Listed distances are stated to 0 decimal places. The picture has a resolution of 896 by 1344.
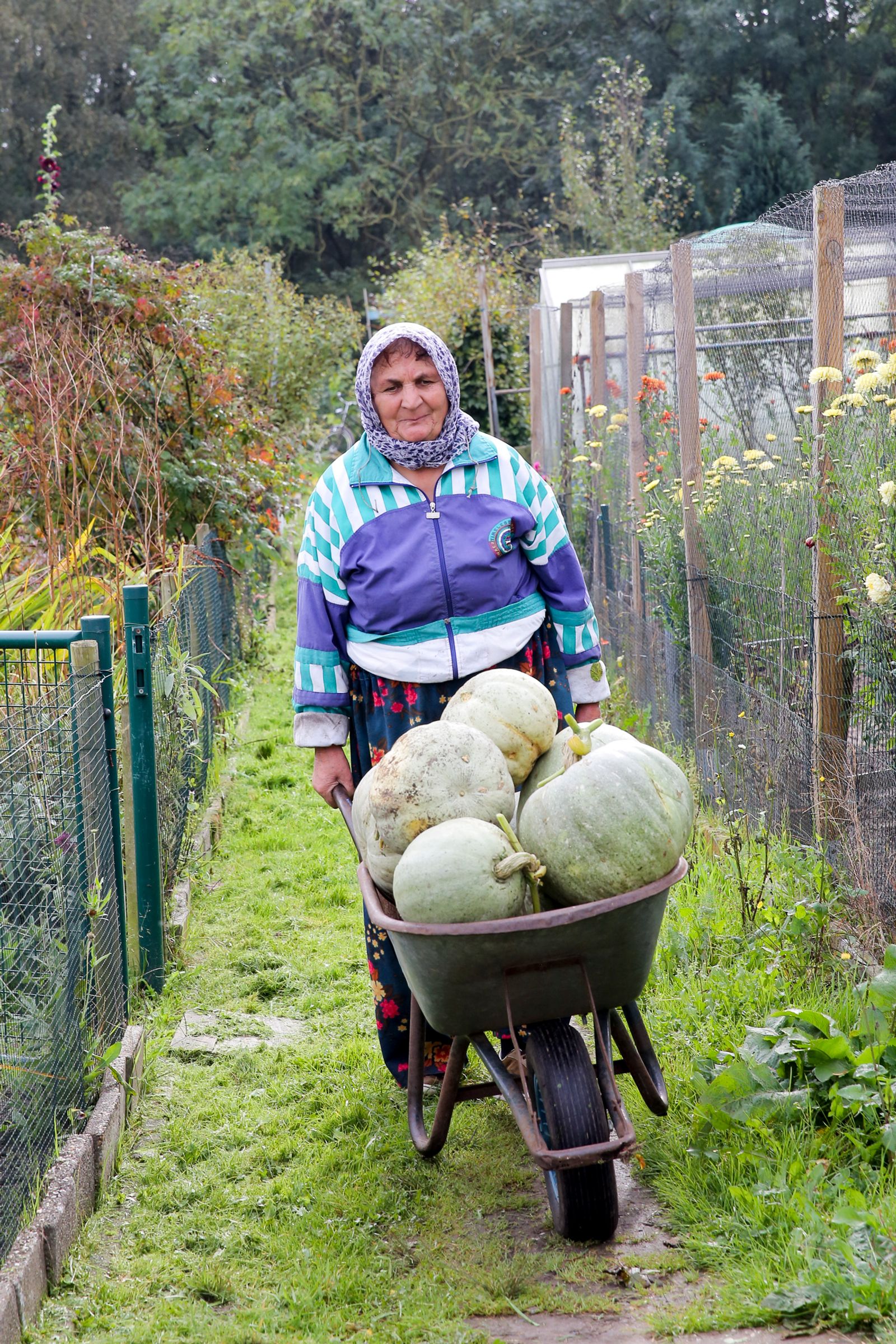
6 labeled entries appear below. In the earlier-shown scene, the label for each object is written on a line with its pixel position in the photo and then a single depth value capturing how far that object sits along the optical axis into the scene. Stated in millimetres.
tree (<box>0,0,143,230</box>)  32469
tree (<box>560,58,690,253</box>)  23078
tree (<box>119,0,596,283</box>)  35406
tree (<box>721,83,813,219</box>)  30781
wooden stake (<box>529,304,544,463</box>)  11633
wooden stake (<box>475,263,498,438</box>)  14758
